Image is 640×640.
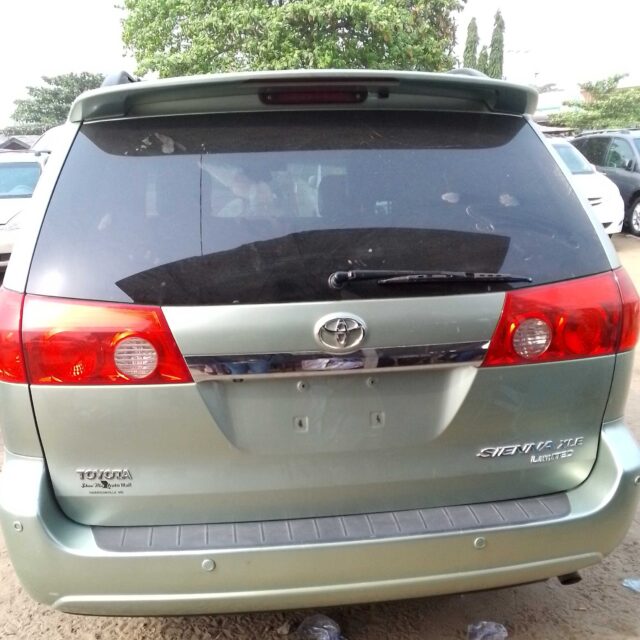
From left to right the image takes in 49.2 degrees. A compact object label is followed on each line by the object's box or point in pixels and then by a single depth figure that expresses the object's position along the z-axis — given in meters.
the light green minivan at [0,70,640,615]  1.89
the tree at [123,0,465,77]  15.90
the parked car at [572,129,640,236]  12.74
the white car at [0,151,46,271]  9.66
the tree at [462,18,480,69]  47.66
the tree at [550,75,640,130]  30.12
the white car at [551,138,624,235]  10.96
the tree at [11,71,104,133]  53.53
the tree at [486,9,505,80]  44.91
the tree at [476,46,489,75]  44.60
